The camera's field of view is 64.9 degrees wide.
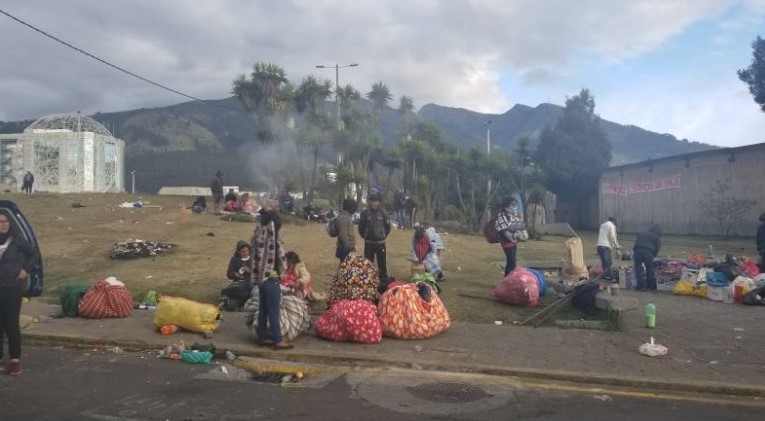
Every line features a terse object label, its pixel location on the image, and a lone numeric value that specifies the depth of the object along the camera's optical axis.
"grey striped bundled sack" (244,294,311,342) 7.14
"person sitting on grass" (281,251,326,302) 8.62
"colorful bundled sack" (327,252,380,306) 8.26
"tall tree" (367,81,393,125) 44.72
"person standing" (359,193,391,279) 9.94
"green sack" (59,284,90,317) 8.92
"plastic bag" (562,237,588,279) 12.28
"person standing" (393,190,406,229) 25.20
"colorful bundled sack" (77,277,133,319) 8.77
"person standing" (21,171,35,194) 29.20
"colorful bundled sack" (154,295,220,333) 7.66
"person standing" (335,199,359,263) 9.71
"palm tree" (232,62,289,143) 35.28
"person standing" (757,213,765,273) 11.45
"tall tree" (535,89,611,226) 35.78
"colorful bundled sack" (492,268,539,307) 9.50
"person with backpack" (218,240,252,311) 8.89
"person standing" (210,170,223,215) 23.86
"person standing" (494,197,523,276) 10.86
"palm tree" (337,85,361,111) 38.62
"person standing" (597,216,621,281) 12.23
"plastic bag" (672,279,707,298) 10.93
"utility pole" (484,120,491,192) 30.09
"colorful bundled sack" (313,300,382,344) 7.20
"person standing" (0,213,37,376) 6.05
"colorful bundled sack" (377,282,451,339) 7.43
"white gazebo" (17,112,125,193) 31.33
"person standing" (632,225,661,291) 11.49
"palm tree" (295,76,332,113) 35.00
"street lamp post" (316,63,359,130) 34.29
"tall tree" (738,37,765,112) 24.30
